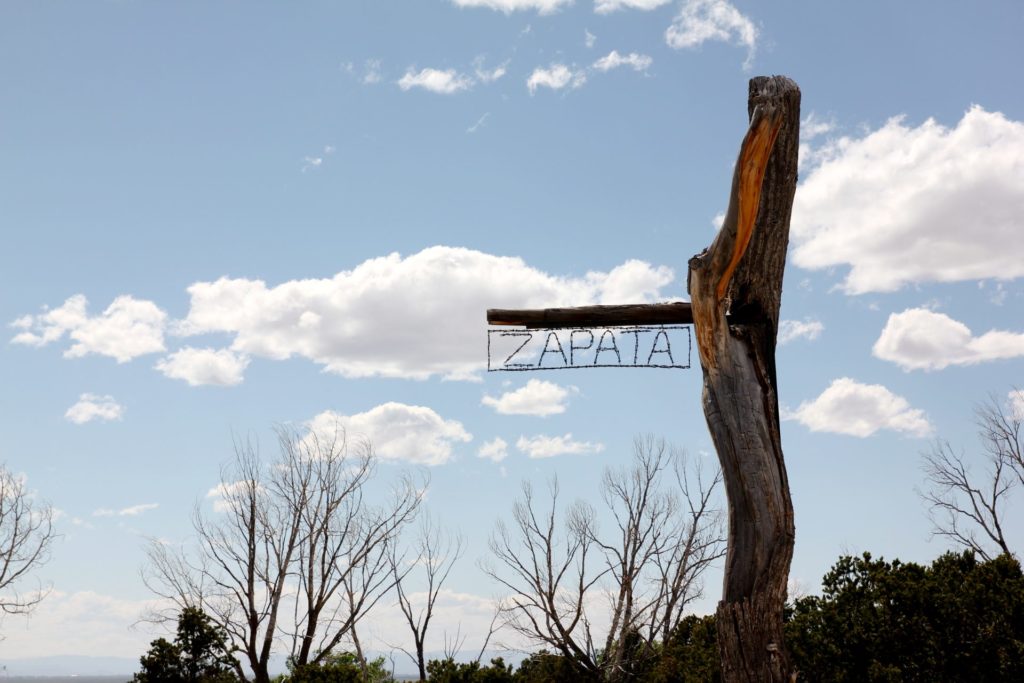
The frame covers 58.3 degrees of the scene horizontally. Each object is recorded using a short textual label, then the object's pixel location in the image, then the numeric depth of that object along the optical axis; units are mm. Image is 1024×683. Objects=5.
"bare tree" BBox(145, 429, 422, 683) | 17422
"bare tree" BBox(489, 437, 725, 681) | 16500
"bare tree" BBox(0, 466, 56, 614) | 17906
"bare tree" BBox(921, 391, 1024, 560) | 19969
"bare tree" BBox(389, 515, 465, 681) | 19109
